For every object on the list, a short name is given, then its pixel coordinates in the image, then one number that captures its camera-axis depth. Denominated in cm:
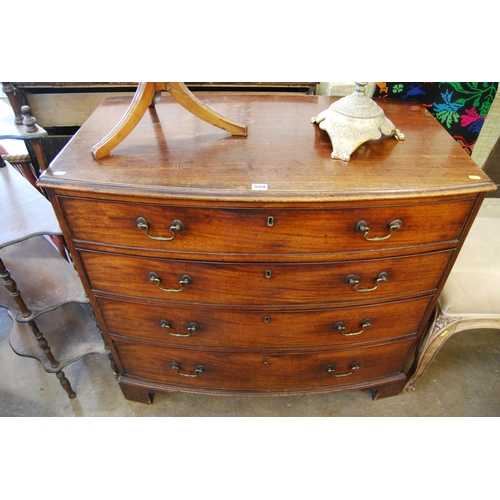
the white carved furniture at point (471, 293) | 125
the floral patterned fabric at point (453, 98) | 126
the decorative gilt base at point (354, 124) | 94
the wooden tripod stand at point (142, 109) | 91
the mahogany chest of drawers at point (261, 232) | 86
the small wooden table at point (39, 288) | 114
